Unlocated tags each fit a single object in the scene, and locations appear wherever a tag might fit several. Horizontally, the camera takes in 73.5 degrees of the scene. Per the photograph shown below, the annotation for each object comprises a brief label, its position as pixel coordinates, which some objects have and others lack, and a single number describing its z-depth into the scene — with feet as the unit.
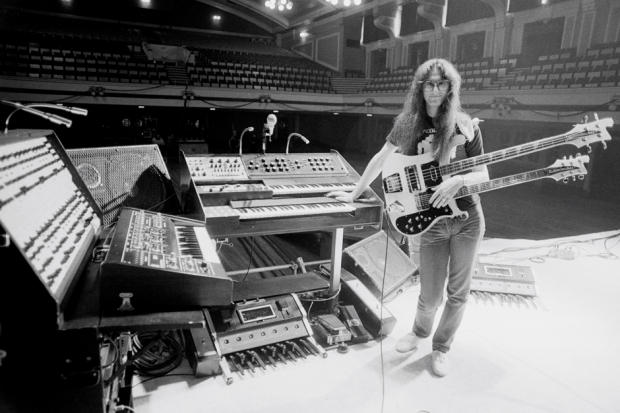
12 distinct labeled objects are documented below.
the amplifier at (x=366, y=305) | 8.56
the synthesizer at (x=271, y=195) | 8.11
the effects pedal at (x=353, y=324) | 8.36
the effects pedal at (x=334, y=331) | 8.18
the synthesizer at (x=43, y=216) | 3.34
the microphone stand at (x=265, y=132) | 9.35
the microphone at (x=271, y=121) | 8.74
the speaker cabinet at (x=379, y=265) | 10.16
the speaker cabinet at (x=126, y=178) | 8.21
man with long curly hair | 6.75
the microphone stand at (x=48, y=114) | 4.28
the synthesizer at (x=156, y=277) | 3.96
